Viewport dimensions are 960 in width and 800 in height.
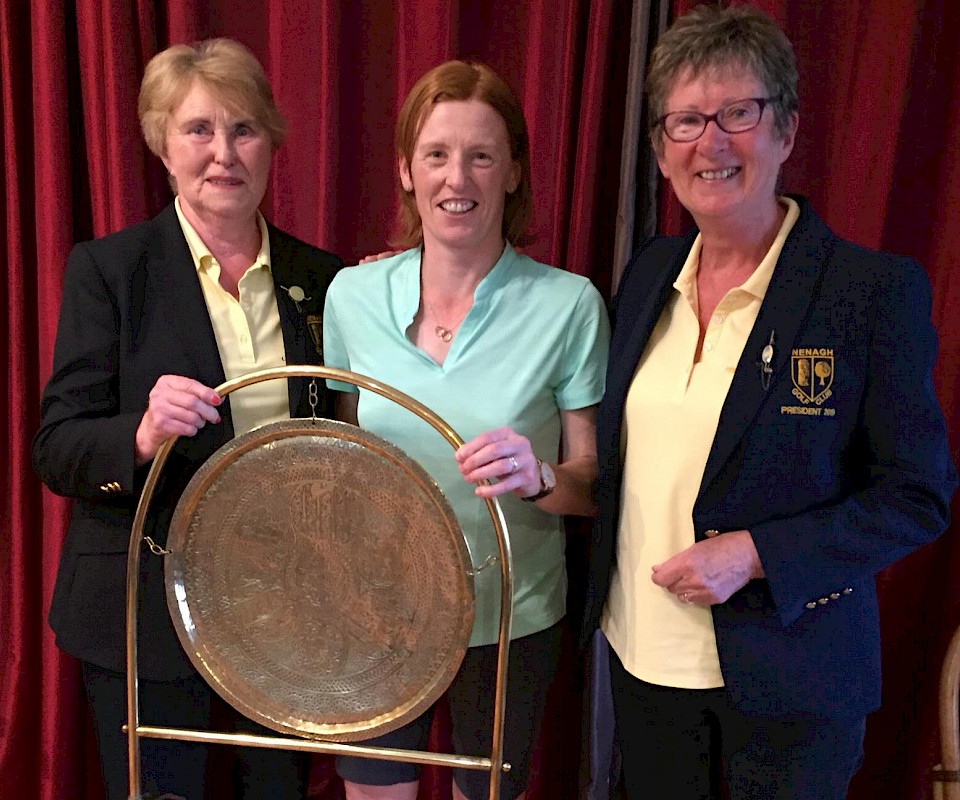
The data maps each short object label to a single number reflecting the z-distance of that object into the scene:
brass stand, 1.07
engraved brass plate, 1.12
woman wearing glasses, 1.06
